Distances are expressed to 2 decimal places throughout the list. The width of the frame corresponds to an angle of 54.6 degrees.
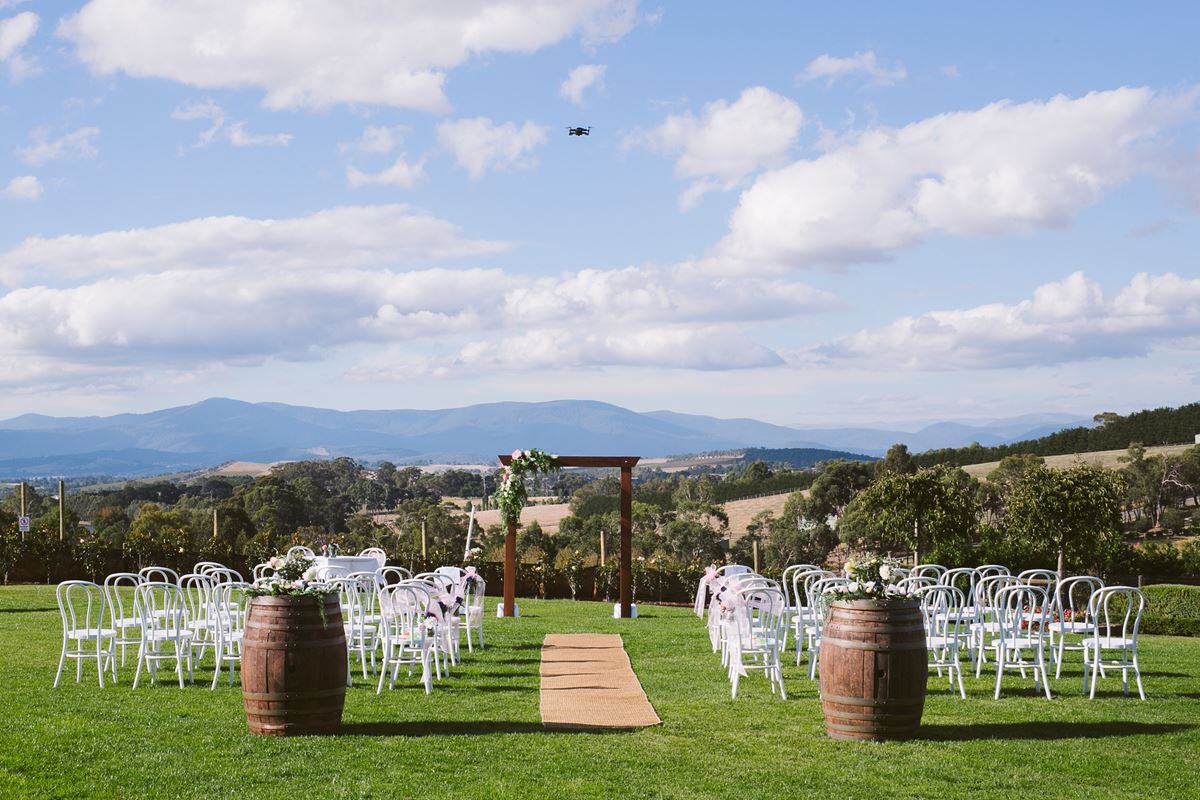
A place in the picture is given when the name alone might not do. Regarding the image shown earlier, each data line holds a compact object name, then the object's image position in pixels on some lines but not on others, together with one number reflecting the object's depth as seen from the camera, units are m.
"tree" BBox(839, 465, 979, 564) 21.66
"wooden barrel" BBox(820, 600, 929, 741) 7.09
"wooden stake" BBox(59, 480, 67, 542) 22.30
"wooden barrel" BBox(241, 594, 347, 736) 7.15
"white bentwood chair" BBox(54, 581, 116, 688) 9.23
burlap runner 8.09
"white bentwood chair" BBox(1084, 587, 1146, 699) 8.57
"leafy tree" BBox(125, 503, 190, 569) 22.16
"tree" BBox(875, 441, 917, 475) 45.19
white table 12.92
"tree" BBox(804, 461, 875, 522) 43.47
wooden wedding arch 16.69
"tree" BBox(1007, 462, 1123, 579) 19.78
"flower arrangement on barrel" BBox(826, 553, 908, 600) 7.29
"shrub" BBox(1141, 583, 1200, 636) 16.64
